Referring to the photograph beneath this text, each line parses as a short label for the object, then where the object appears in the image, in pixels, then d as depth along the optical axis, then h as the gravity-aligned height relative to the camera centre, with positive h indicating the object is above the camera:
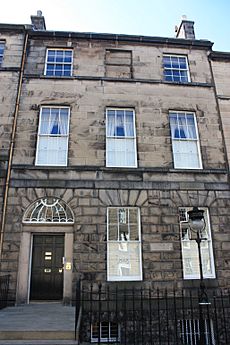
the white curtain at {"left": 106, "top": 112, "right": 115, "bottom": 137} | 10.85 +5.63
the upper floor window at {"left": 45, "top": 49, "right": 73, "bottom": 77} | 11.77 +8.75
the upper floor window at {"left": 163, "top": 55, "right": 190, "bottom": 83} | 12.25 +8.75
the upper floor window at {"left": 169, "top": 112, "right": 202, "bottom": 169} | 10.76 +4.98
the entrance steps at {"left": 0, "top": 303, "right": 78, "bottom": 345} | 5.83 -1.19
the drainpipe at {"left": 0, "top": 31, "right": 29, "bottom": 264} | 9.11 +4.68
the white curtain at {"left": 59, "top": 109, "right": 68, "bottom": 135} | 10.73 +5.70
